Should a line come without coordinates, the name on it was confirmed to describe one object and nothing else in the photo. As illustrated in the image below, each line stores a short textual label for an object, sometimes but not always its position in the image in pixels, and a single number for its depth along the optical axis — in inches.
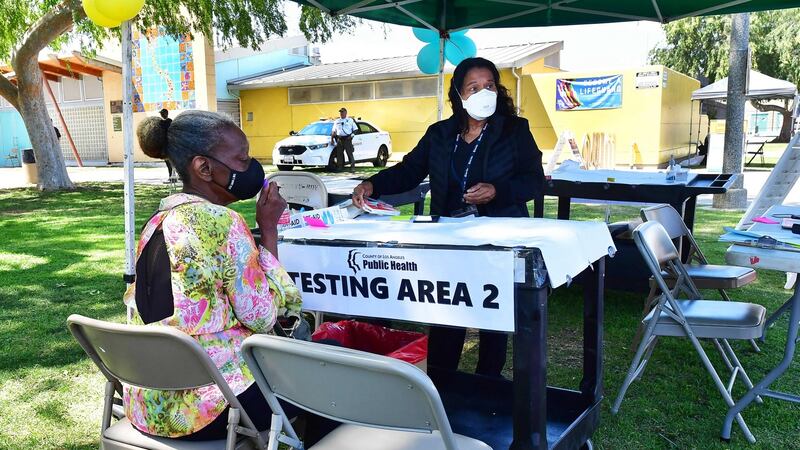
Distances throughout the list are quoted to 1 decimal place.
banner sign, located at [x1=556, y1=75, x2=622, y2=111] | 738.2
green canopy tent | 222.4
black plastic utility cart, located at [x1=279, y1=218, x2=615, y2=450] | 78.6
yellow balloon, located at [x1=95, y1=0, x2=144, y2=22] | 164.6
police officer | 713.0
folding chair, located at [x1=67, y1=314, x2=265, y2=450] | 64.5
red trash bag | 114.1
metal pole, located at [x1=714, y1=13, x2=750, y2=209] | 381.7
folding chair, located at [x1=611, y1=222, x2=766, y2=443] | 118.3
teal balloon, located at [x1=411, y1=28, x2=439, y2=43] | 273.0
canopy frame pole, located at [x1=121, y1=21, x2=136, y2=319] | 181.5
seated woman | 69.7
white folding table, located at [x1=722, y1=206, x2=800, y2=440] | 107.0
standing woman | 121.6
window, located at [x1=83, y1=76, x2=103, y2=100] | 1029.2
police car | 709.3
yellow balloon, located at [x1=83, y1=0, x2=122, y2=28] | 169.6
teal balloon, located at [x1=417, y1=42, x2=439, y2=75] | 280.9
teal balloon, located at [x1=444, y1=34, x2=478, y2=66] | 265.6
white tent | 734.7
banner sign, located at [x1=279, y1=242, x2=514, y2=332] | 78.7
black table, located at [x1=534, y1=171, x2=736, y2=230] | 198.2
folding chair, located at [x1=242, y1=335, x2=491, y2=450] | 55.1
